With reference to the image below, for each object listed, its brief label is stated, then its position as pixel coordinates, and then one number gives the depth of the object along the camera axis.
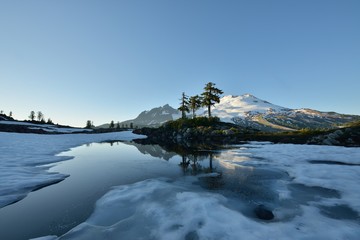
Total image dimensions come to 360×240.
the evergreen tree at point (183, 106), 71.39
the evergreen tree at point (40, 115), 135.88
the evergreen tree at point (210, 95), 61.26
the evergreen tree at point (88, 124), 142.38
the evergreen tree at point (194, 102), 69.76
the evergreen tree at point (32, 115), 132.54
